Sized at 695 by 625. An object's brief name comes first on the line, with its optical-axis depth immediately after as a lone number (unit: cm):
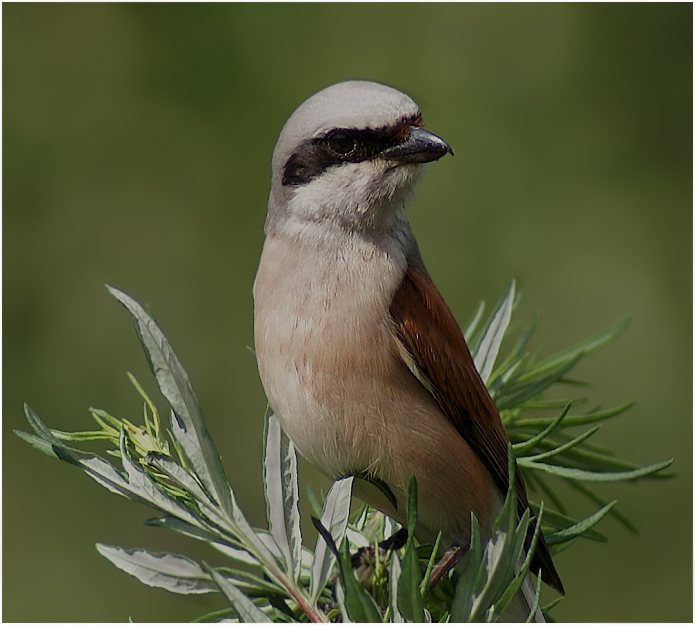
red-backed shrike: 337
